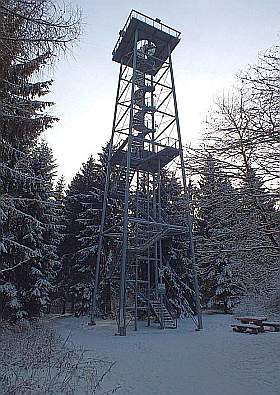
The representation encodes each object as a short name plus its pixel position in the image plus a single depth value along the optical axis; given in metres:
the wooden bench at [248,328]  14.61
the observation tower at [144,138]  16.41
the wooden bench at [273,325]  14.95
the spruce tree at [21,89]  4.07
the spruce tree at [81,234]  22.78
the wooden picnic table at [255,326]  14.71
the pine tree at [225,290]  25.03
